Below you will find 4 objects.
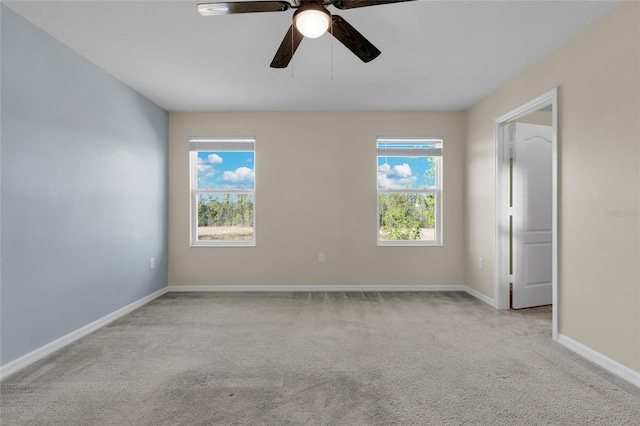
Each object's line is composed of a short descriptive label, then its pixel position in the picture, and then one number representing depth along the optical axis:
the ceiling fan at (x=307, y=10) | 1.60
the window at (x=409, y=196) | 4.45
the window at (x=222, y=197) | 4.46
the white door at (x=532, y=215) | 3.54
